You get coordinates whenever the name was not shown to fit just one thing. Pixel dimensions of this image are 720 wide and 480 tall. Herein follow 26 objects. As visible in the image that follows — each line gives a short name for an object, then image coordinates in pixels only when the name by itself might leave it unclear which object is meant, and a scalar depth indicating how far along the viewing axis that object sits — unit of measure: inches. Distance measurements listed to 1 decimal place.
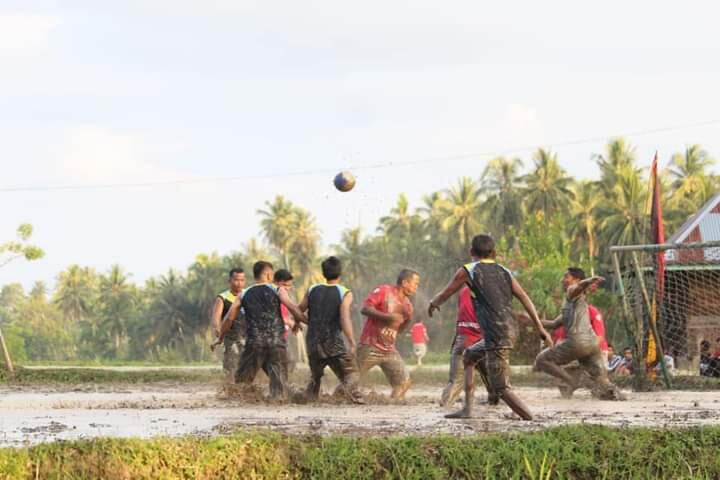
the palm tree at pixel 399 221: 3890.3
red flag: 844.6
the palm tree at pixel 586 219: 3080.7
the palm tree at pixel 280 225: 3831.2
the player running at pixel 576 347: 615.5
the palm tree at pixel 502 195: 3513.8
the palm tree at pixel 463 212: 3570.4
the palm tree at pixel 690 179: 2957.7
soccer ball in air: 922.1
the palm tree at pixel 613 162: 3122.5
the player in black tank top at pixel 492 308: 454.9
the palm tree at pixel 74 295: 4756.4
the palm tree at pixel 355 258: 3779.5
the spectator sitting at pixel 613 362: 1048.8
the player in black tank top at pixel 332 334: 581.0
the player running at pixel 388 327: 600.7
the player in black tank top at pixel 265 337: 591.5
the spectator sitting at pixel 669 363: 970.8
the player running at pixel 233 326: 647.8
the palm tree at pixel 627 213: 2940.5
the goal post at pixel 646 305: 743.1
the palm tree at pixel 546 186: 3447.3
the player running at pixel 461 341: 559.2
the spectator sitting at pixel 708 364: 944.3
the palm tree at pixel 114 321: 4136.6
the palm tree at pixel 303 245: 3846.0
